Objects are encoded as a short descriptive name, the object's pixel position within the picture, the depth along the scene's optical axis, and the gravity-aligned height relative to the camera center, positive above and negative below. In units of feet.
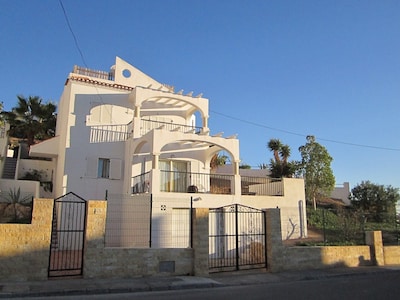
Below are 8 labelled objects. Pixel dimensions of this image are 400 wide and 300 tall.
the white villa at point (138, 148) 62.49 +13.40
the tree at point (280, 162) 93.25 +16.04
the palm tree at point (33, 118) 86.12 +24.33
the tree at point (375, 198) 98.63 +7.07
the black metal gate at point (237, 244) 46.09 -3.01
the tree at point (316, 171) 94.38 +13.46
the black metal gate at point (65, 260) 36.81 -4.15
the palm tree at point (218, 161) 95.65 +16.81
